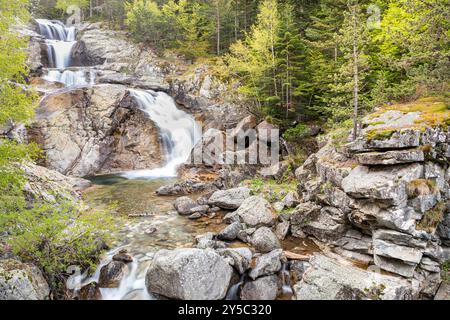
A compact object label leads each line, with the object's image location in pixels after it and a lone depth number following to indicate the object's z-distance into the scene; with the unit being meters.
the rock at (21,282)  6.28
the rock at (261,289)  7.65
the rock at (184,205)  13.40
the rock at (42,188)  9.97
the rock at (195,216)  12.89
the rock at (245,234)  10.32
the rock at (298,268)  8.25
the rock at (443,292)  7.37
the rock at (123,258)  8.95
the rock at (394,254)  7.48
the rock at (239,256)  8.18
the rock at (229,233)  10.39
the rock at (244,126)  20.51
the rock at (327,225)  9.63
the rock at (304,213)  10.63
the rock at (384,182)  7.95
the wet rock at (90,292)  7.61
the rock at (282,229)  10.73
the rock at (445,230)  8.49
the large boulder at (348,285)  6.96
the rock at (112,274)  8.11
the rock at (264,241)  9.60
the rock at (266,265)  8.09
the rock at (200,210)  13.31
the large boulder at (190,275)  7.06
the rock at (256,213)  11.27
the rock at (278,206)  12.44
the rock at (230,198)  13.57
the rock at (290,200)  12.44
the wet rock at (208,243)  9.46
